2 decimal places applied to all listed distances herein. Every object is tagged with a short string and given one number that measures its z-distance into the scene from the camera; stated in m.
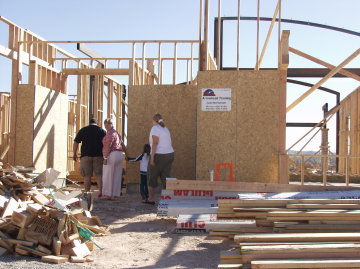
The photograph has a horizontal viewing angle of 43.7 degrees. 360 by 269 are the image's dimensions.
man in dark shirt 9.40
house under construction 9.35
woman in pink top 9.12
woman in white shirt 8.40
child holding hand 8.98
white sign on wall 9.39
